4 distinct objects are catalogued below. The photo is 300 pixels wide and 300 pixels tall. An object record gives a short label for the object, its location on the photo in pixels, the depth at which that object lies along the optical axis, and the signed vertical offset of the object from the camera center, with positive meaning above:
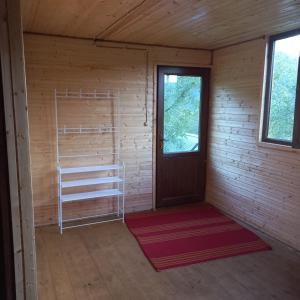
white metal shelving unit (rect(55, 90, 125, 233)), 3.74 -0.84
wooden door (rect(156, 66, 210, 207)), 4.33 -0.46
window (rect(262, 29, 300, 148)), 3.20 +0.12
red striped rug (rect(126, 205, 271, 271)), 3.17 -1.56
